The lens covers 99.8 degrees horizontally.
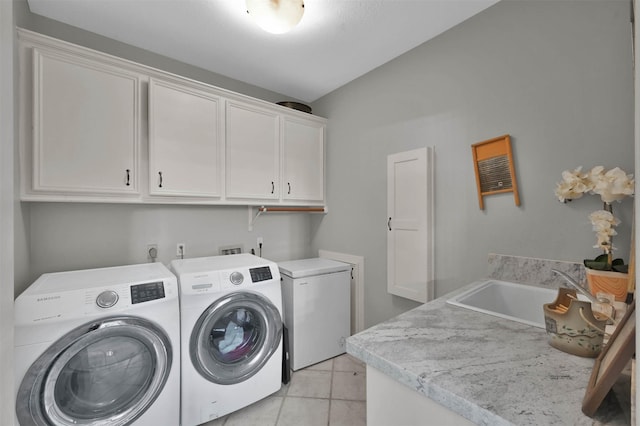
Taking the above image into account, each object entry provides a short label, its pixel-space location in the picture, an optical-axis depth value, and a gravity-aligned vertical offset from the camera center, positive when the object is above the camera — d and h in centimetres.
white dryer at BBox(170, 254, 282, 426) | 165 -82
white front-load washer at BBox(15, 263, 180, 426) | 121 -68
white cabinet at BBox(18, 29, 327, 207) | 159 +58
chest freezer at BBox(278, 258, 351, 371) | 229 -86
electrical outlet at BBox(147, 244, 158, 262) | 219 -32
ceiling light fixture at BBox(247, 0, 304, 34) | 138 +106
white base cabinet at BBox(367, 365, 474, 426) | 70 -55
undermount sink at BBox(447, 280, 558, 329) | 138 -47
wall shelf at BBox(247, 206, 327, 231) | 268 +3
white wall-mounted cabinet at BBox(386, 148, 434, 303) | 201 -10
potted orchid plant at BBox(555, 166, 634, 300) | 108 -7
